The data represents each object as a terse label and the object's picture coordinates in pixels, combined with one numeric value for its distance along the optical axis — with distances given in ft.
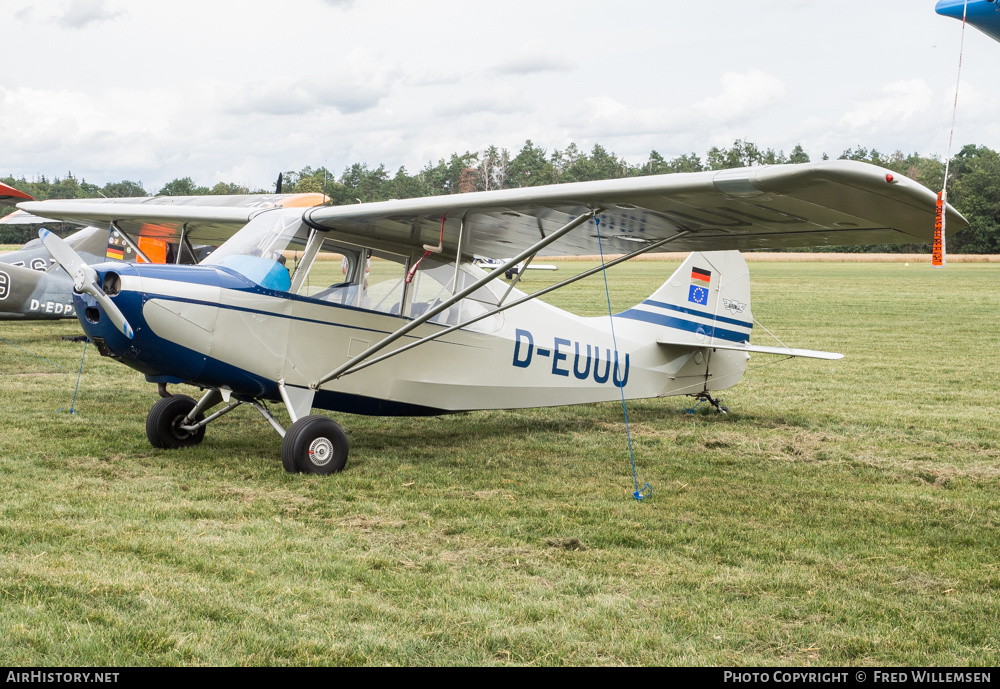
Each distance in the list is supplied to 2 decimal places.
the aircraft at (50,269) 46.03
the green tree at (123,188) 212.02
